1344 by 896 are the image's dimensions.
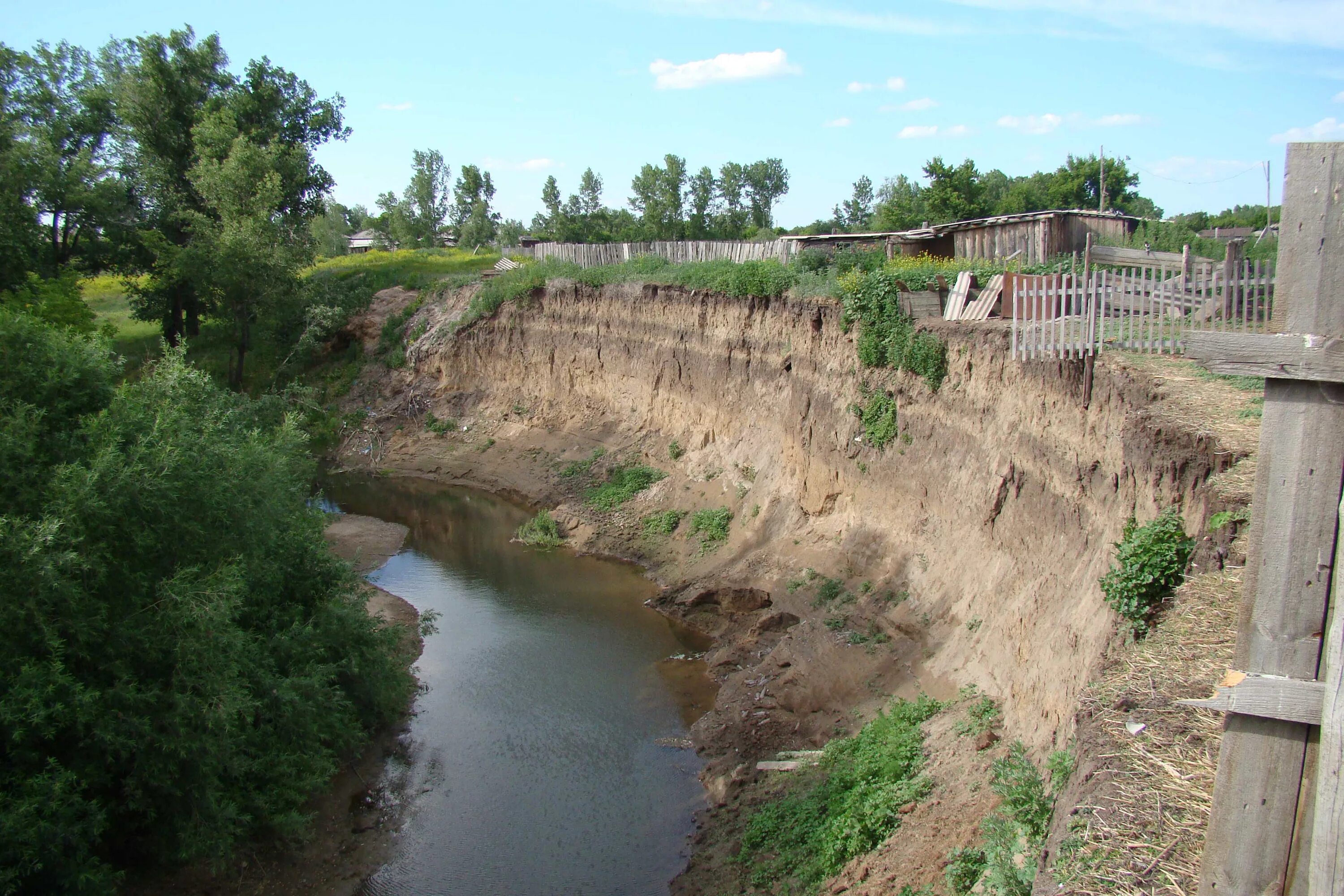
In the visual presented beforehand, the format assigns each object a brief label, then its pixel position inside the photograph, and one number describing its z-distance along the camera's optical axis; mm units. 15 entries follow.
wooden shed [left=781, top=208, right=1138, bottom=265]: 22469
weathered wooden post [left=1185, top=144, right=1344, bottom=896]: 4566
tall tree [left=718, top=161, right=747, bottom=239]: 72312
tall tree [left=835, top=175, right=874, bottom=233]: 71625
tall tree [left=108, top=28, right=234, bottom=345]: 40062
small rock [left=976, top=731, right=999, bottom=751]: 12625
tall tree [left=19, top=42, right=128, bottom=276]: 31781
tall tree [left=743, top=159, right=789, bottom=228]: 78875
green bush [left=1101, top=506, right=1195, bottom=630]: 9812
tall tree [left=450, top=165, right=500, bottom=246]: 73938
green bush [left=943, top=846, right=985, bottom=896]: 9828
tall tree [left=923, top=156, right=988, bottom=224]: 39938
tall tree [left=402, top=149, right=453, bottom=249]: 81625
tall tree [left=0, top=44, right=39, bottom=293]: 25344
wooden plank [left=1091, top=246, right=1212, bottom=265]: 13859
